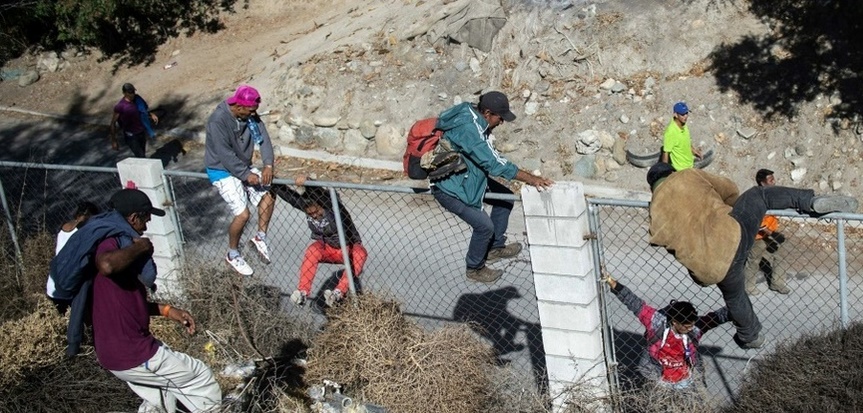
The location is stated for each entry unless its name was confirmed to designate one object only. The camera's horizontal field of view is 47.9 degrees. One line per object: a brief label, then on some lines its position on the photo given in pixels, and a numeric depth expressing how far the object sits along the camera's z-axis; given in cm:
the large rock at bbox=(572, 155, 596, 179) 1341
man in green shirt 1130
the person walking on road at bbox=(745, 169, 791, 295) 936
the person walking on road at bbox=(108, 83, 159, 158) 1498
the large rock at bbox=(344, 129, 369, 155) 1516
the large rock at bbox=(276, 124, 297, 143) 1577
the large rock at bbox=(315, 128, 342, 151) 1538
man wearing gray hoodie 850
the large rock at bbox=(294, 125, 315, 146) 1561
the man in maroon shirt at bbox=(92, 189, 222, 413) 639
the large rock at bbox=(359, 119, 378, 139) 1509
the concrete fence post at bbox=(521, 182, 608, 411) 648
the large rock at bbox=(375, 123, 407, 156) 1483
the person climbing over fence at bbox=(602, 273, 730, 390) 658
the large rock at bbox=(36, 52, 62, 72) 2019
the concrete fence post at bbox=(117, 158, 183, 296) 873
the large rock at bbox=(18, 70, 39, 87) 1983
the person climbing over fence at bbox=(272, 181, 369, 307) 827
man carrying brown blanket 613
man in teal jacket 743
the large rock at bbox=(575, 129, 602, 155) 1352
